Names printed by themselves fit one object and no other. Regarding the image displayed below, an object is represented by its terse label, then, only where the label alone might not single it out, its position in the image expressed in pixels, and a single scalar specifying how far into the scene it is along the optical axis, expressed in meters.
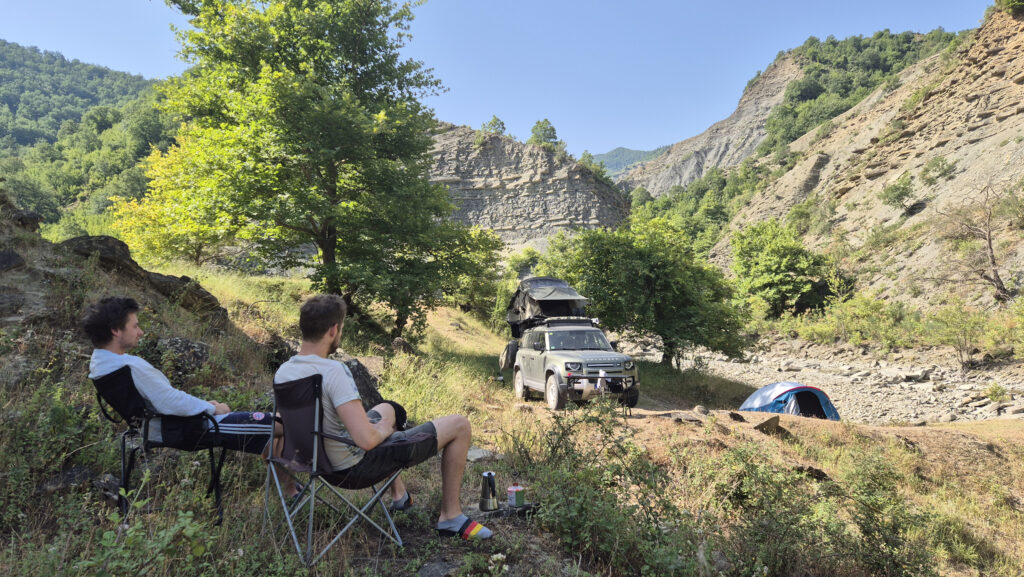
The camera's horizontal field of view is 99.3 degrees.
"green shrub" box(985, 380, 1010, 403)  14.18
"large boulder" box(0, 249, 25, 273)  5.95
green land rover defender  9.30
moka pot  3.49
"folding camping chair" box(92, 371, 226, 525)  2.85
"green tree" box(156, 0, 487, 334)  10.86
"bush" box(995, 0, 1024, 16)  34.84
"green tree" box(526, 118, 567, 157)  60.75
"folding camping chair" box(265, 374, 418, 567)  2.64
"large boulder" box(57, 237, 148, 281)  6.95
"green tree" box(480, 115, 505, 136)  60.91
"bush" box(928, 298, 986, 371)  17.52
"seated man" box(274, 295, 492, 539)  2.64
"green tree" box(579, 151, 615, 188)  57.81
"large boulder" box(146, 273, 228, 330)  7.52
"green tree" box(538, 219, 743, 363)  16.50
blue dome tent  11.09
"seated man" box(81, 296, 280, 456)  2.88
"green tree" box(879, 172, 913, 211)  31.56
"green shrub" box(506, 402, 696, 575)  2.95
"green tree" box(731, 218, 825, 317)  30.28
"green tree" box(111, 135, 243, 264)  10.76
